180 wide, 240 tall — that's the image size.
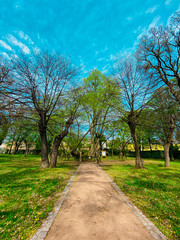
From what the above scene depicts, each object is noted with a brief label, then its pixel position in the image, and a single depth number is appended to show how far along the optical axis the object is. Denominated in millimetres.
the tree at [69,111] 12031
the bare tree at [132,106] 12180
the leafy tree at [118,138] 23875
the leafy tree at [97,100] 14228
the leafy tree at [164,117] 11986
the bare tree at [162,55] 7410
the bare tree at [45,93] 9792
